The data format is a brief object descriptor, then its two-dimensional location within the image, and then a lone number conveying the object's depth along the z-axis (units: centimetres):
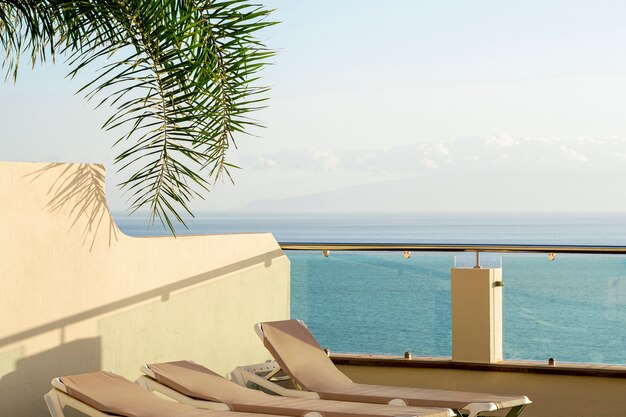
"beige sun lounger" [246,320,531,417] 586
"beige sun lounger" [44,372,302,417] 533
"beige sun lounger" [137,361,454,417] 557
